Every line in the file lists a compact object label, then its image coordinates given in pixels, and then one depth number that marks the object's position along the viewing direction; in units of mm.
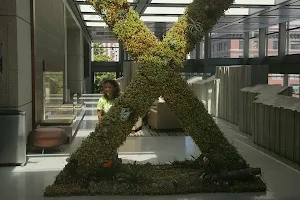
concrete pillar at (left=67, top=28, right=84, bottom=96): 31578
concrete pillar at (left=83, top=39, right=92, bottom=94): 42791
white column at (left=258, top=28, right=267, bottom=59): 27750
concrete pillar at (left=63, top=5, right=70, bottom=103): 20325
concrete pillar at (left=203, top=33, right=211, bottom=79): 32656
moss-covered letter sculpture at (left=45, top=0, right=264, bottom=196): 7113
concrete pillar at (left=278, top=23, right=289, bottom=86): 24078
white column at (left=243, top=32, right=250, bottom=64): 31141
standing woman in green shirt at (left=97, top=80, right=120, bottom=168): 7797
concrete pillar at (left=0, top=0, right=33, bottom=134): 9055
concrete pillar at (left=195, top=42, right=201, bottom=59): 36000
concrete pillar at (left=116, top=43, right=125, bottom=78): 45562
